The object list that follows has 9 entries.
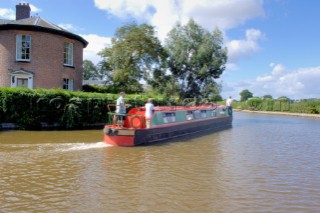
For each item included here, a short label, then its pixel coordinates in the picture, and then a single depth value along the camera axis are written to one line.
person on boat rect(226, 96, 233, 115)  21.92
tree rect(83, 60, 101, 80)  66.38
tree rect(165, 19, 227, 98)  25.69
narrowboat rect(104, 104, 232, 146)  10.23
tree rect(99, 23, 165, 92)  22.22
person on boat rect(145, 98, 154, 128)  11.30
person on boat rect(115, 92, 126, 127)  11.07
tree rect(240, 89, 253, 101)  100.94
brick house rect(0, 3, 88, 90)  19.06
